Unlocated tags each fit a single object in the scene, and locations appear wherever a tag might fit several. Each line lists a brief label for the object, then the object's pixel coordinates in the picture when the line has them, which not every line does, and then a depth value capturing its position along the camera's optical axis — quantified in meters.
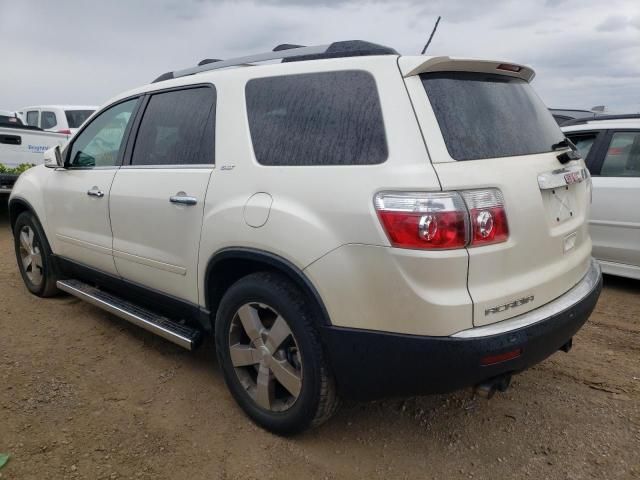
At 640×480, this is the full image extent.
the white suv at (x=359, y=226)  2.06
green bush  7.77
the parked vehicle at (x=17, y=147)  7.70
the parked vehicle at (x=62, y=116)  11.41
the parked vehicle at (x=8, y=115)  11.57
